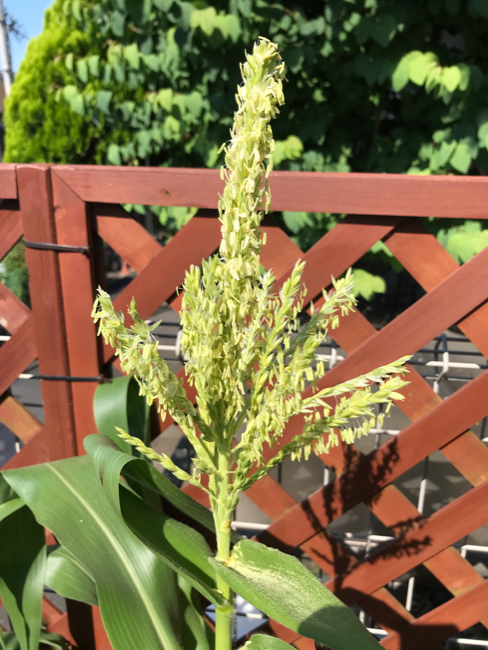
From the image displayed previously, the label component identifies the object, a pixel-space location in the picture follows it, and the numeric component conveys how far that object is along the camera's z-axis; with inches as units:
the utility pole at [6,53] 386.9
